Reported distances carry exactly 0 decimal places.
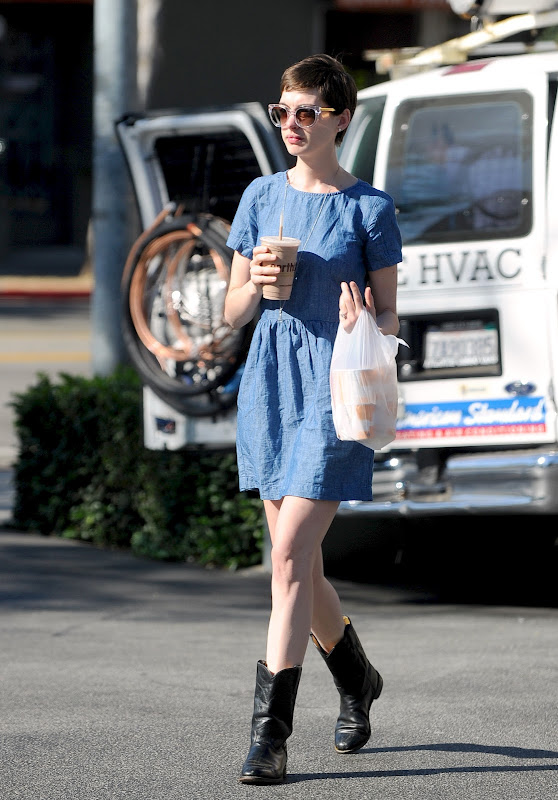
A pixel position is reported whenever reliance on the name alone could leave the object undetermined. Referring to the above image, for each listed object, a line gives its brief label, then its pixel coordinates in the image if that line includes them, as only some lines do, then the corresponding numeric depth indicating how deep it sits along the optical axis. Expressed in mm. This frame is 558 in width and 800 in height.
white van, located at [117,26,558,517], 12758
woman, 8016
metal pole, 17281
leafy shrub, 15750
